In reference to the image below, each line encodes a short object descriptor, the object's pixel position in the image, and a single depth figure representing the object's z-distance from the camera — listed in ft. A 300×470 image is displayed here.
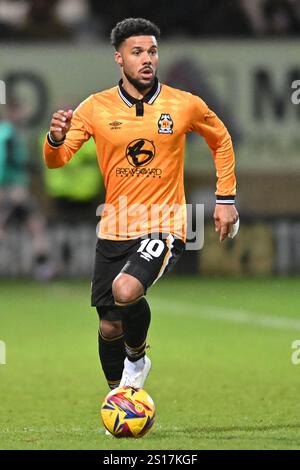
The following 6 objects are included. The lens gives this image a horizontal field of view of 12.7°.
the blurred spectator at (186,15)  68.95
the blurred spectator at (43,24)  69.05
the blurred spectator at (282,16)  70.38
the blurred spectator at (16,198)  60.70
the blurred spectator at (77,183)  64.54
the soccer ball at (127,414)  23.11
